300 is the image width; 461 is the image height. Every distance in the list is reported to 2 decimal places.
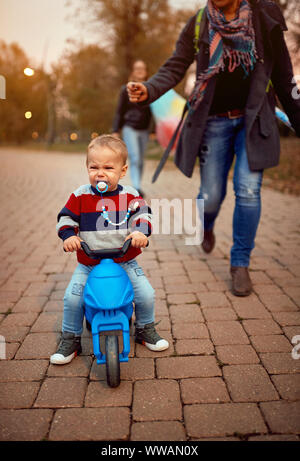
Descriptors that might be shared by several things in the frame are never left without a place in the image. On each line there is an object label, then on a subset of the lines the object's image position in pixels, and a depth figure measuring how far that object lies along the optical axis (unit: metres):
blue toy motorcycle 1.95
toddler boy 2.16
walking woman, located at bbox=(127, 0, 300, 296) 2.81
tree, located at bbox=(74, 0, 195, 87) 20.11
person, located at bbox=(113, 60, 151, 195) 6.68
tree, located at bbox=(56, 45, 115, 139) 21.84
